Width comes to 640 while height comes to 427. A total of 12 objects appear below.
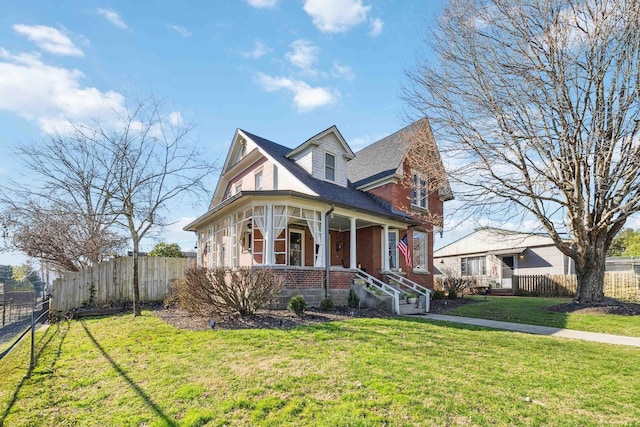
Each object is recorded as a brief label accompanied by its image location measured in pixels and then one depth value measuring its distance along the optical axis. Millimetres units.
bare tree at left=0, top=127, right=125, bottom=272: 14836
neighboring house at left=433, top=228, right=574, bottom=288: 24484
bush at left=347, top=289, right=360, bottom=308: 12070
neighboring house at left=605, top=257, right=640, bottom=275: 23125
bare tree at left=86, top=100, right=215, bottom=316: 11273
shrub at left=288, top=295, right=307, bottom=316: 9625
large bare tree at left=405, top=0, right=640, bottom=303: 10766
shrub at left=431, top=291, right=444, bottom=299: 16250
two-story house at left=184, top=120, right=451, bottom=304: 11875
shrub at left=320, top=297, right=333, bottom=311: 10867
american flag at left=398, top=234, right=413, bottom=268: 15570
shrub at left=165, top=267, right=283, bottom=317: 8891
